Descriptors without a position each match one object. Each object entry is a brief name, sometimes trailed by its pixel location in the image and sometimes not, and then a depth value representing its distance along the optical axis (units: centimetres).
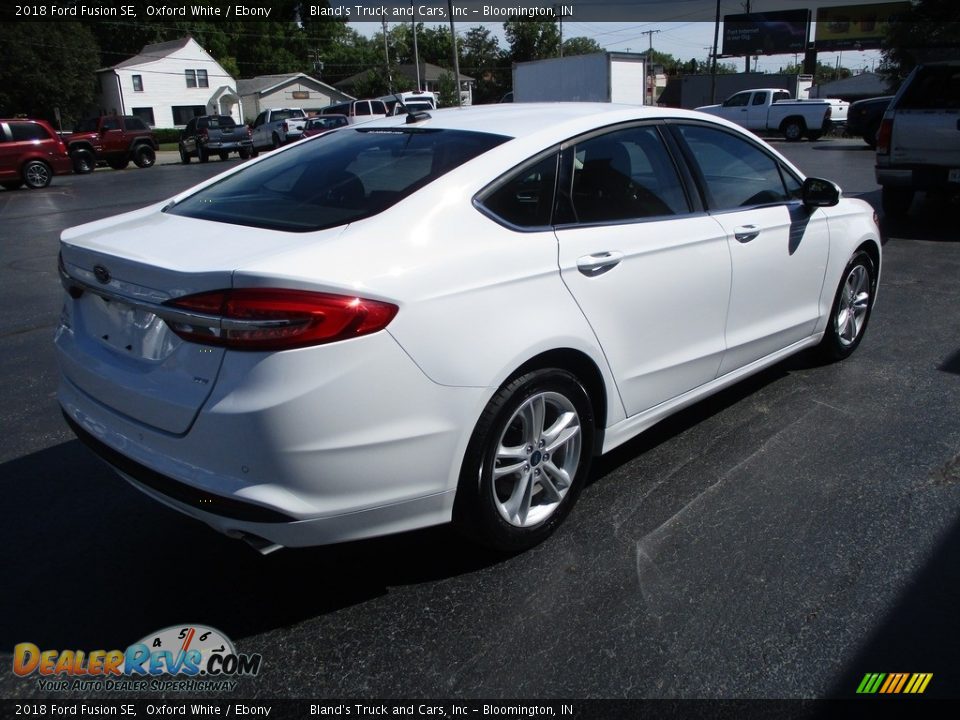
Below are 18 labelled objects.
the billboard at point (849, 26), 6488
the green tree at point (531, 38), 8612
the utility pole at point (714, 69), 4654
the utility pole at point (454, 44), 4408
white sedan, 233
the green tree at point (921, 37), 3086
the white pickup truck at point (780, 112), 2972
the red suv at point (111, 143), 2728
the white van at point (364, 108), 3375
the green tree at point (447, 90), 6204
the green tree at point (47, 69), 5084
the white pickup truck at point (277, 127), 3180
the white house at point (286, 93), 6956
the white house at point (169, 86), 6138
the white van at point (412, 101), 3211
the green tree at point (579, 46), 10954
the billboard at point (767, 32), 6253
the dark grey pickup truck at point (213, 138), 3031
